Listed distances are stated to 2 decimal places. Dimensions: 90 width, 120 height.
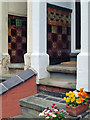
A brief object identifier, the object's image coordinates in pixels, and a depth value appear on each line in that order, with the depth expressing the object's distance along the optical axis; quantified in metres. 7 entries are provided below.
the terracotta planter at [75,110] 1.87
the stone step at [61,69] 2.59
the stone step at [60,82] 2.41
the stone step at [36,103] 2.24
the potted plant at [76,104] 1.88
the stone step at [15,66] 3.88
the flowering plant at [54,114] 1.76
